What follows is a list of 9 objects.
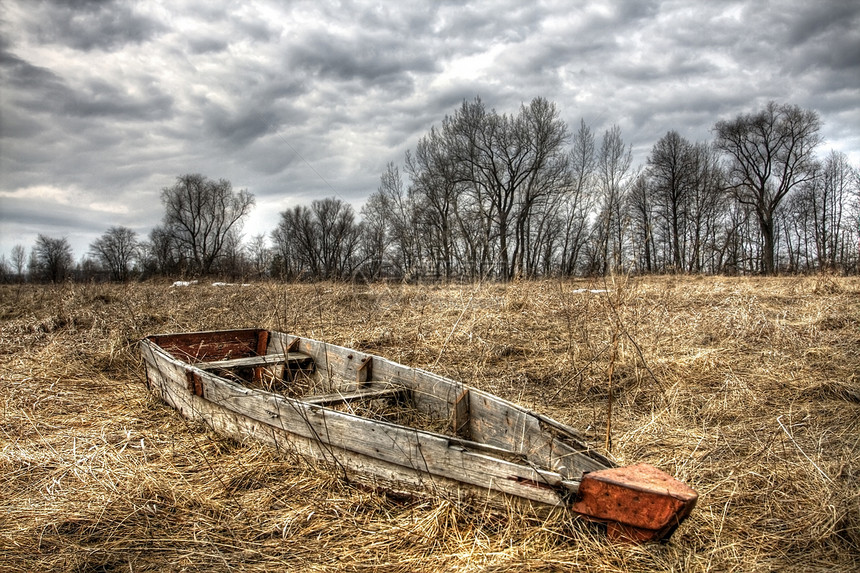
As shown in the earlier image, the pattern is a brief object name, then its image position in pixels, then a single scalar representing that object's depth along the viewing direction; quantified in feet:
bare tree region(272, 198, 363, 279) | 163.32
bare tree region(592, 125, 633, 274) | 104.73
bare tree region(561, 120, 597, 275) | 111.96
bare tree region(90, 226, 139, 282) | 190.49
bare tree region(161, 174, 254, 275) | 168.96
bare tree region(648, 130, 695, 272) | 127.03
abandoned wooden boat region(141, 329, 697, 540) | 7.07
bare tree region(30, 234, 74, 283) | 163.12
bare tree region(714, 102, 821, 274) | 106.93
